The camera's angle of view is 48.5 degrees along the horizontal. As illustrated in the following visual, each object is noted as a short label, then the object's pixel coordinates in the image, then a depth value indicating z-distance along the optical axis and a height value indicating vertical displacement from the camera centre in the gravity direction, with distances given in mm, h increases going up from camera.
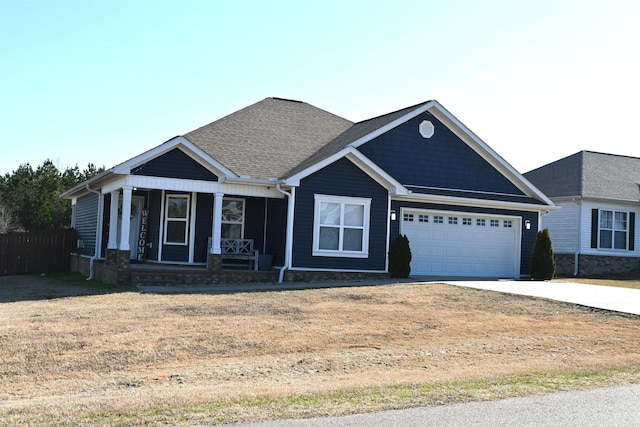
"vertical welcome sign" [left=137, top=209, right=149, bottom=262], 22453 -184
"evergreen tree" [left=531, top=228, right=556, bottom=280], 23406 -338
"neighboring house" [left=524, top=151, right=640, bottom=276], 28859 +1235
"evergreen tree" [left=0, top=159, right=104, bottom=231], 41250 +1324
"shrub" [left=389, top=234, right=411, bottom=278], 21412 -441
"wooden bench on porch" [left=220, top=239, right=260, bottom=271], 21109 -450
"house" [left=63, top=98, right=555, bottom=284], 19766 +1145
